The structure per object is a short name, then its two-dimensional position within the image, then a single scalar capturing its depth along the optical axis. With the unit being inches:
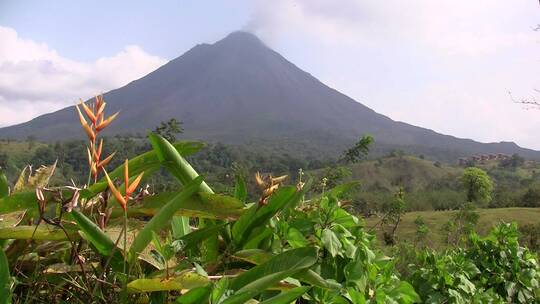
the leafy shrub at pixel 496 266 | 109.0
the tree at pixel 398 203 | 399.7
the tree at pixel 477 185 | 1739.7
